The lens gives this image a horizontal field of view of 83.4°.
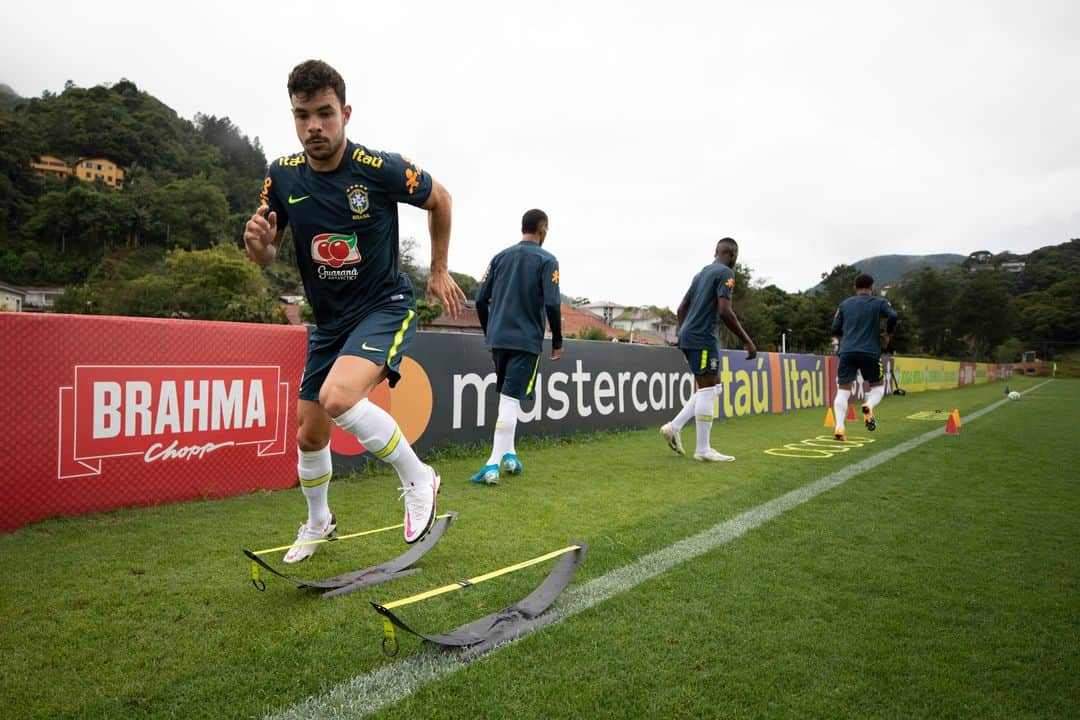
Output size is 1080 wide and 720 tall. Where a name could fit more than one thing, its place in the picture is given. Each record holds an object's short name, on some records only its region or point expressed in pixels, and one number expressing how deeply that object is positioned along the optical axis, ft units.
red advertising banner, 12.23
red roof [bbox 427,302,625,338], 283.57
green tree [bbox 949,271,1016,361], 259.80
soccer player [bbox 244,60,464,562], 9.24
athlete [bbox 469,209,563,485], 17.80
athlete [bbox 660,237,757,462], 21.56
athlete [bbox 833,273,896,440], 27.50
